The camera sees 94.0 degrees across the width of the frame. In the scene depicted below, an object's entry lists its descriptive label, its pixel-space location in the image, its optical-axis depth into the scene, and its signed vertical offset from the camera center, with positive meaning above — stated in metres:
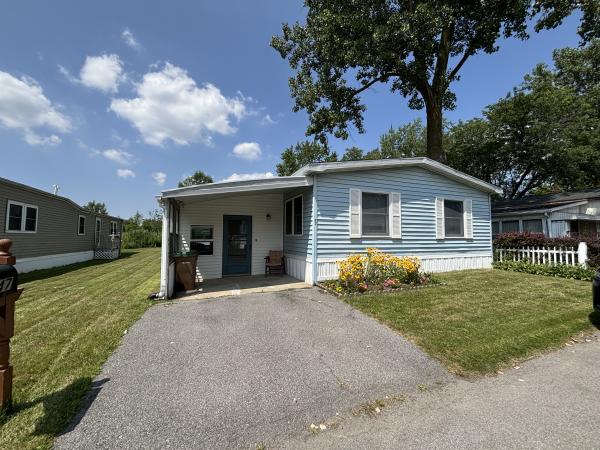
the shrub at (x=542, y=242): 8.62 -0.07
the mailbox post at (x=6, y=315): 2.43 -0.70
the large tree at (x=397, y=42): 11.79 +9.05
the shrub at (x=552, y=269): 7.98 -0.93
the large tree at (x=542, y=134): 19.19 +7.94
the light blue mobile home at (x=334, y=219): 7.64 +0.61
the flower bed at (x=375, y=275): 6.76 -0.94
